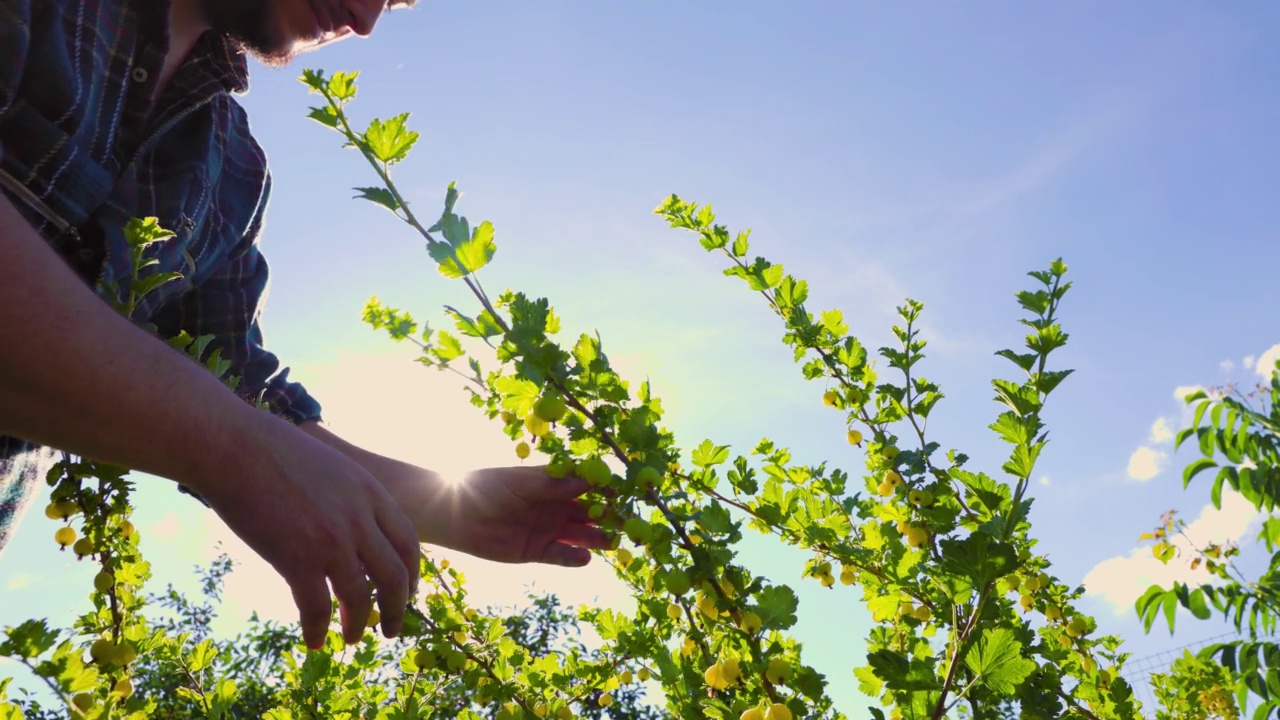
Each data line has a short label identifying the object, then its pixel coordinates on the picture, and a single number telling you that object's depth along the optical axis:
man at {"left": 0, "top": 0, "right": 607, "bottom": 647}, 0.80
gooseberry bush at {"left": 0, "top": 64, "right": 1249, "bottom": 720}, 1.02
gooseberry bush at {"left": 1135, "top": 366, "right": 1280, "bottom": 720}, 1.11
